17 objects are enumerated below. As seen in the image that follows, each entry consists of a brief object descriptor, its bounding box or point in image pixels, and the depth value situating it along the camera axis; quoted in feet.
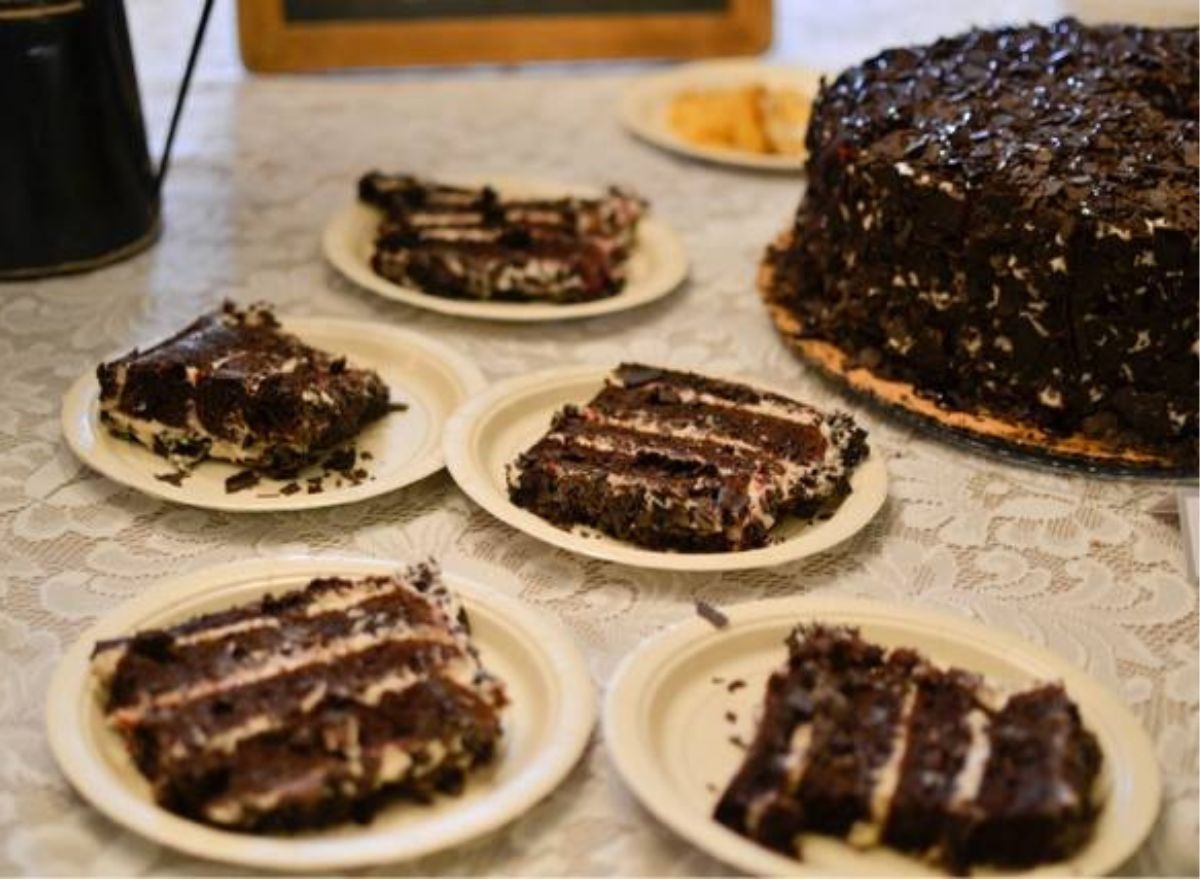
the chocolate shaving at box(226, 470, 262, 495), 2.77
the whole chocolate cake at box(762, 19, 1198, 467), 2.83
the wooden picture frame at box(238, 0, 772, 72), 4.31
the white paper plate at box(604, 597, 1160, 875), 2.20
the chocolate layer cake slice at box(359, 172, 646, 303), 3.30
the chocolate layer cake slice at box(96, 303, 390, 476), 2.80
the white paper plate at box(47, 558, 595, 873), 2.16
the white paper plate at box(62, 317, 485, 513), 2.72
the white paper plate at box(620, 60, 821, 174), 3.95
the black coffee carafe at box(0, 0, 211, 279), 3.12
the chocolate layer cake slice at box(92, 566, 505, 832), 2.21
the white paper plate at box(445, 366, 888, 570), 2.59
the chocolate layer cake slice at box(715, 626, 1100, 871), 2.19
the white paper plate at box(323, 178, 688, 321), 3.26
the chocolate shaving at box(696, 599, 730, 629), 2.45
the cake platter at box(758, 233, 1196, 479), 2.87
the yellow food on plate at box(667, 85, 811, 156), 4.08
